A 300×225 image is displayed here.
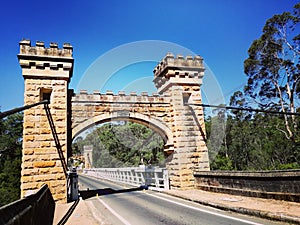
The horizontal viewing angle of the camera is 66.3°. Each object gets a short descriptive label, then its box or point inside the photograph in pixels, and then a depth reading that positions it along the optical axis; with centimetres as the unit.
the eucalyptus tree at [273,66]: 1767
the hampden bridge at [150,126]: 598
